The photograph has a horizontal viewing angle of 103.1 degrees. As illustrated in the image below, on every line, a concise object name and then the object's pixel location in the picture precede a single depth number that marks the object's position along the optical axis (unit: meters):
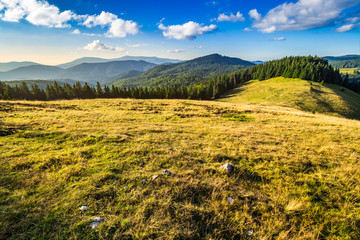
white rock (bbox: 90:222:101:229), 3.42
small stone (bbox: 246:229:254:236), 3.72
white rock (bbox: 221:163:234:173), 6.29
